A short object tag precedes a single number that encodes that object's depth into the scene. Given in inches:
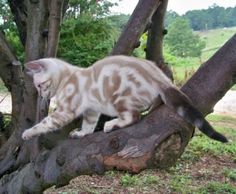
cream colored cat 70.2
